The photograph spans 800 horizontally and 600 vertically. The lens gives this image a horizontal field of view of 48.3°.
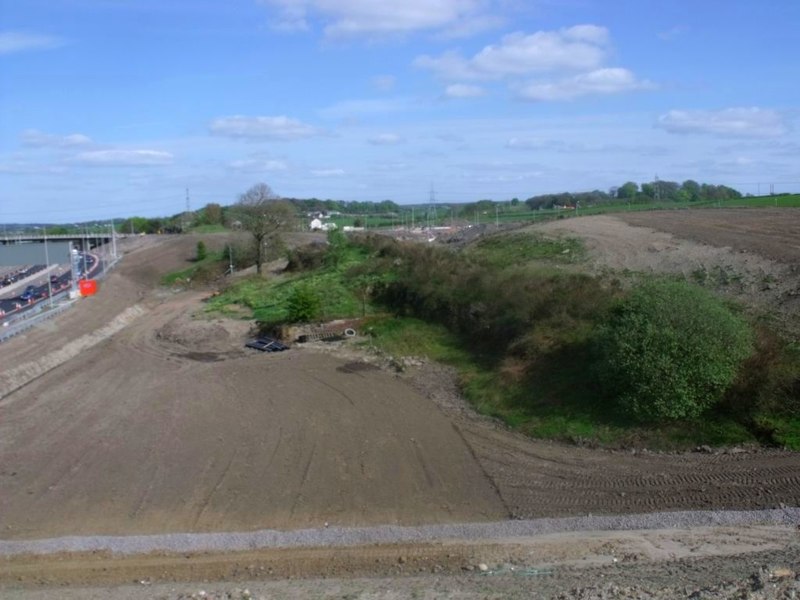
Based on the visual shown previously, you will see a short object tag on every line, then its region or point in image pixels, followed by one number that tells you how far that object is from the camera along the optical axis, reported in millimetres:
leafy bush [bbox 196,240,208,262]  94344
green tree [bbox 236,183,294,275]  76312
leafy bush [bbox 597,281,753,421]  23484
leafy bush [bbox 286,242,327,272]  70188
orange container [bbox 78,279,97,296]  64875
